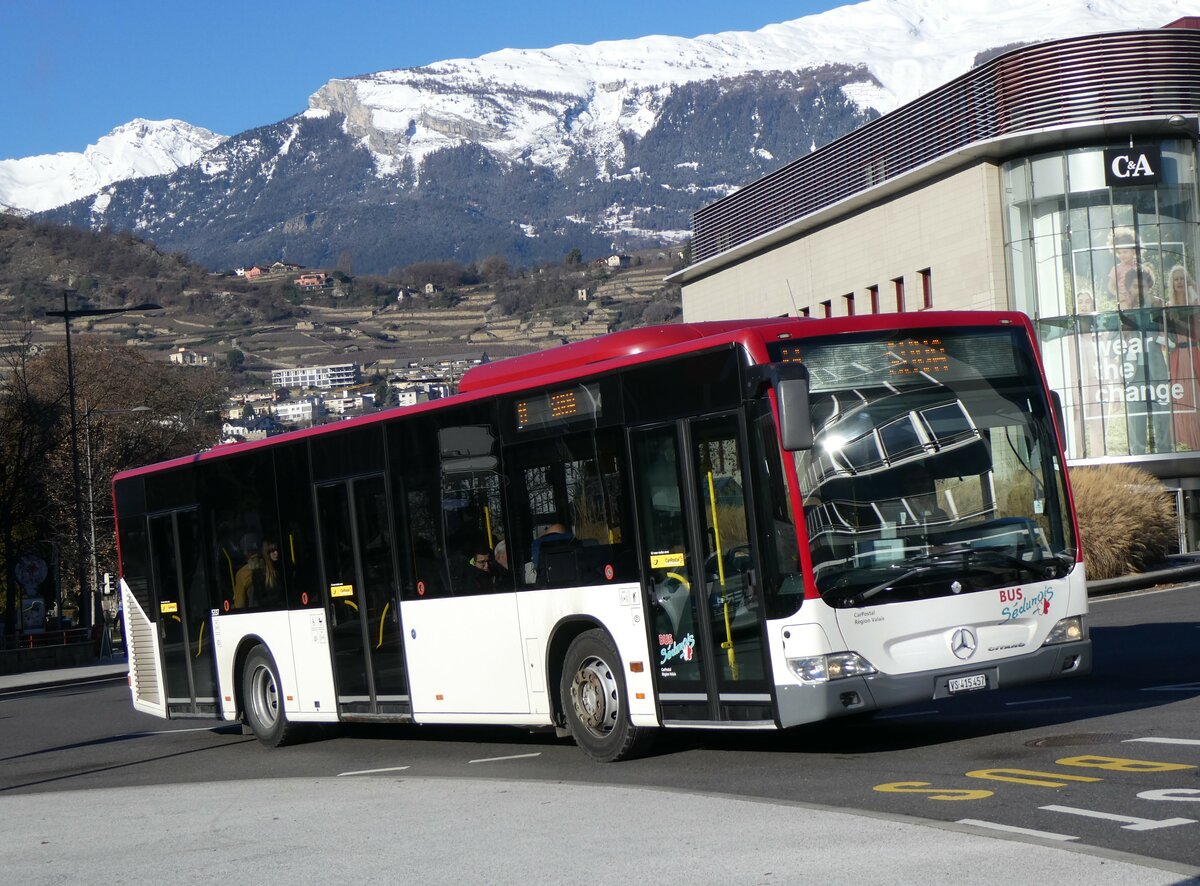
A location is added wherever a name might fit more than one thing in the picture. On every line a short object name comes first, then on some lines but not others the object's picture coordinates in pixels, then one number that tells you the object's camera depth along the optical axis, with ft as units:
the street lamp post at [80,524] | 127.75
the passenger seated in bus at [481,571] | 42.75
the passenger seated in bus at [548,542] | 39.93
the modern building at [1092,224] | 152.46
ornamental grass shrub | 97.35
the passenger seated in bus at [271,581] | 52.70
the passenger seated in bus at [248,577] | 53.88
